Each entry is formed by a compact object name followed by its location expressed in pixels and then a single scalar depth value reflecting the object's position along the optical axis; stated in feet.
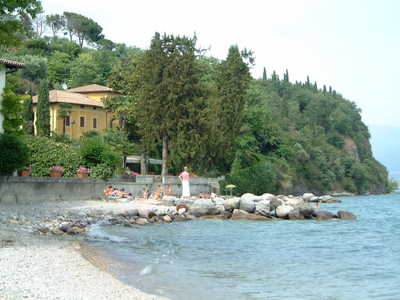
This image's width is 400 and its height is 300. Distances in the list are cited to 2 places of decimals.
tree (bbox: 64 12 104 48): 382.22
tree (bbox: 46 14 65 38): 378.73
